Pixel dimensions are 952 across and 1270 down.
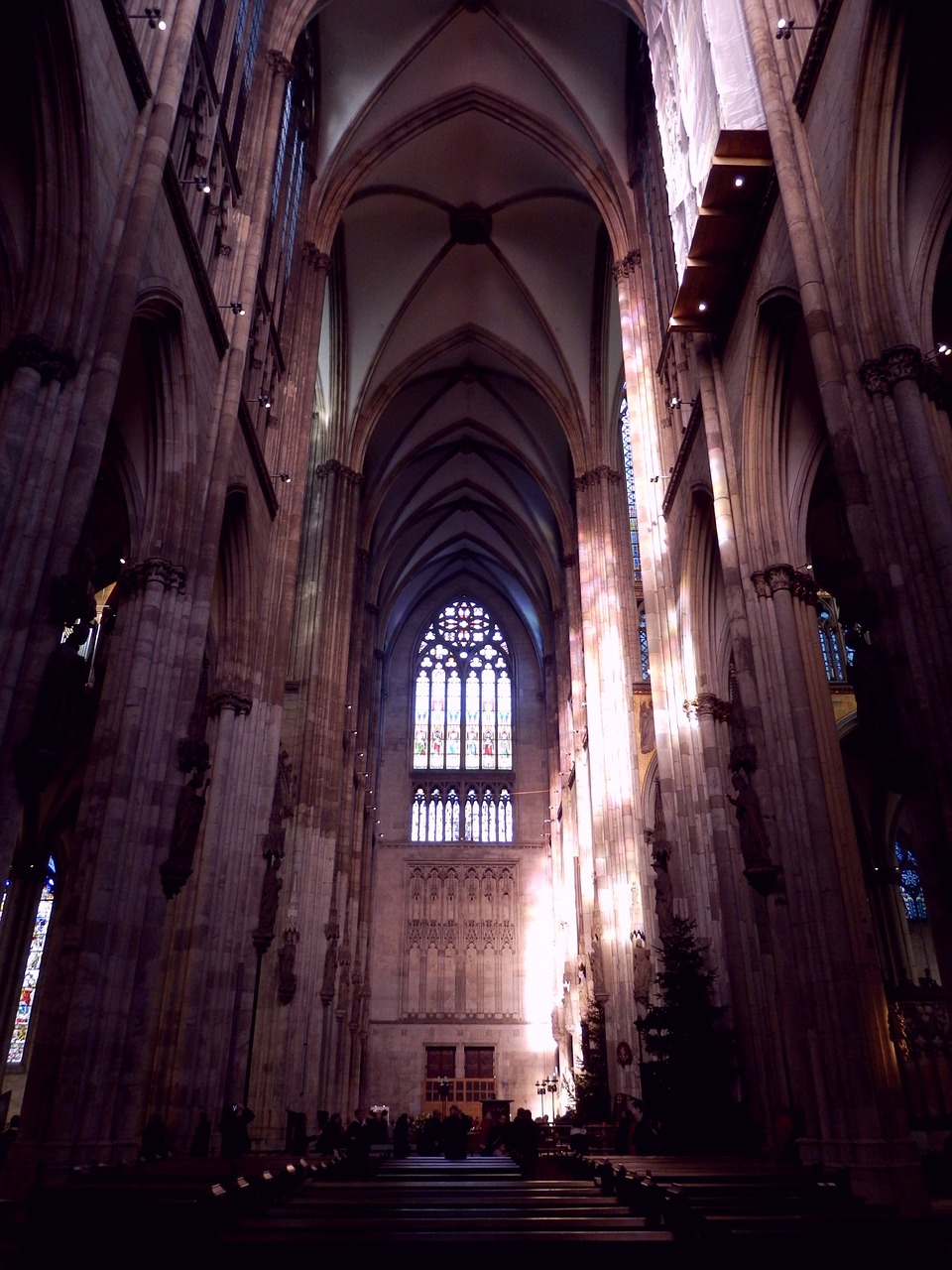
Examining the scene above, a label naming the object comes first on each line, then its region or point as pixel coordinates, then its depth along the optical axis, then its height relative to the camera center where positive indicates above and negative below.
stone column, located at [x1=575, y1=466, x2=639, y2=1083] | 20.80 +7.58
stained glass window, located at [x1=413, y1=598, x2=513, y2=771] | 37.31 +15.56
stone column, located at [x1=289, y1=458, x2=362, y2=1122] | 20.98 +8.82
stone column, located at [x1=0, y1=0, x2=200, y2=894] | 6.59 +4.58
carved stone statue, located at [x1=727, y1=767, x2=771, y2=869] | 10.23 +2.96
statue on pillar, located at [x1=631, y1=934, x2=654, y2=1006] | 18.56 +2.80
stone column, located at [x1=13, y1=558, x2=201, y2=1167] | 8.23 +1.77
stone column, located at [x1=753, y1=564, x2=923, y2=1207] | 8.41 +1.29
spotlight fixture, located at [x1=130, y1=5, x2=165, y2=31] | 9.69 +10.13
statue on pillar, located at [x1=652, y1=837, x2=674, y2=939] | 15.55 +3.63
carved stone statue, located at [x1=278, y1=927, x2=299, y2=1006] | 18.78 +2.72
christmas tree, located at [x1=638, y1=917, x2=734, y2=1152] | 12.20 +0.79
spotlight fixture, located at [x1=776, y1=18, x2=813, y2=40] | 9.85 +10.15
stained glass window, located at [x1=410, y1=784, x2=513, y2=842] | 35.91 +10.68
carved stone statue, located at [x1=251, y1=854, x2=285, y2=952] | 13.91 +2.95
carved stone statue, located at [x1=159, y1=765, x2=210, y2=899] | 9.45 +2.69
